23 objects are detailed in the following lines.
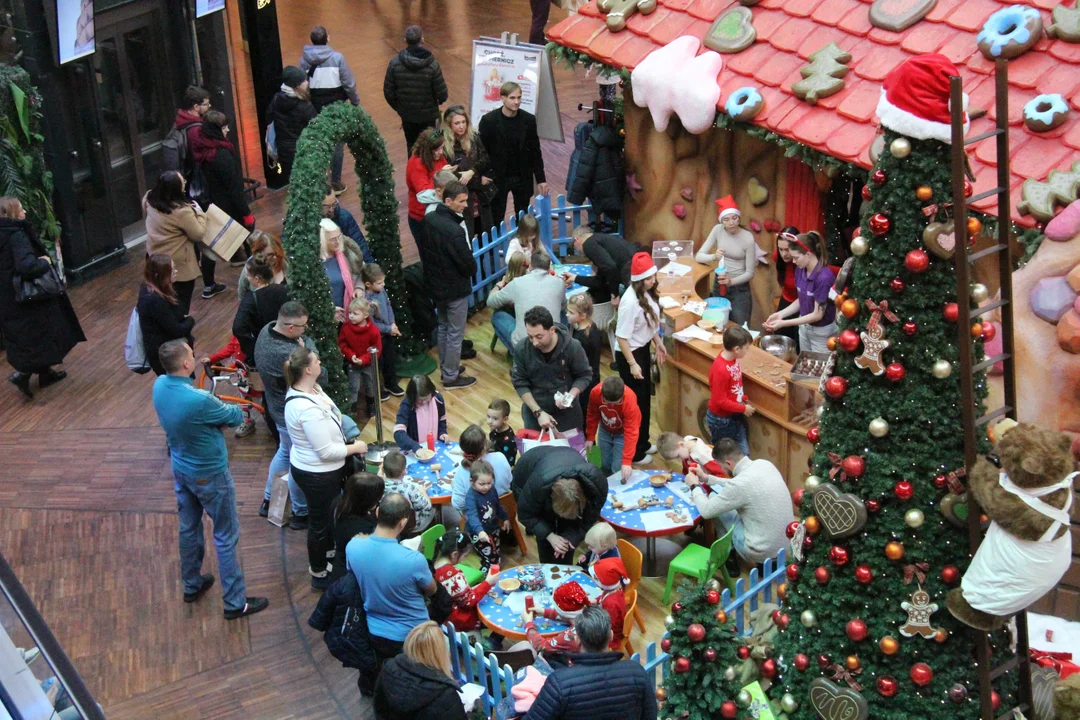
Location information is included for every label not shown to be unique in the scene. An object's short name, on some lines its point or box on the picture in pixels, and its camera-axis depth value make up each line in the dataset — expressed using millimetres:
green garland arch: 9211
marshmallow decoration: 10250
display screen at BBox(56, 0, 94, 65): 11680
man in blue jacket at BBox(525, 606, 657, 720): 5590
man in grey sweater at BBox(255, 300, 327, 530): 8555
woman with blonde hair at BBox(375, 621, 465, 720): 6016
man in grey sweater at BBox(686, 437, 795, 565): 7844
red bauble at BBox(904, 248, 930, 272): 5035
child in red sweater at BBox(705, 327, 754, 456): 8562
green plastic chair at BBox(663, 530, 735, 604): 7855
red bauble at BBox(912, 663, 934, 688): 5367
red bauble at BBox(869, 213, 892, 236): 5102
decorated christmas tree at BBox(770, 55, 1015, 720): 5035
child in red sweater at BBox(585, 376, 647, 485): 8539
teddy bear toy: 4828
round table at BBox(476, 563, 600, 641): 7285
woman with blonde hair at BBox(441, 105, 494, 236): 11422
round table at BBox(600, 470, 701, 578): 8117
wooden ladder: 4855
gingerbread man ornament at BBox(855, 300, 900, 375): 5195
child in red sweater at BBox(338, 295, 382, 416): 9609
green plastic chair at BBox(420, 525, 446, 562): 7812
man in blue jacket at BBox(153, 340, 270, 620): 7512
